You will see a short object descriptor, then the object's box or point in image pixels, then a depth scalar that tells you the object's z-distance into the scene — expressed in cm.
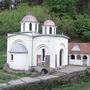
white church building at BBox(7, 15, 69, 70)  4559
